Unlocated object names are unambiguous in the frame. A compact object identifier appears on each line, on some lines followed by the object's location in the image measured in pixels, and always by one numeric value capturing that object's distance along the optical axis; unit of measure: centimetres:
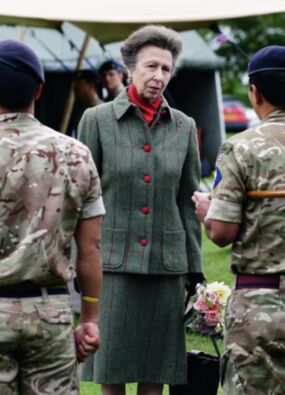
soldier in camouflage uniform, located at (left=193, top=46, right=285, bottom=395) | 891
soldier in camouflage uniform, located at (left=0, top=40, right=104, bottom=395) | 821
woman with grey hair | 1137
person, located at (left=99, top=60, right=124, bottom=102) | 2022
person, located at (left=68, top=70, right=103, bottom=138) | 2018
